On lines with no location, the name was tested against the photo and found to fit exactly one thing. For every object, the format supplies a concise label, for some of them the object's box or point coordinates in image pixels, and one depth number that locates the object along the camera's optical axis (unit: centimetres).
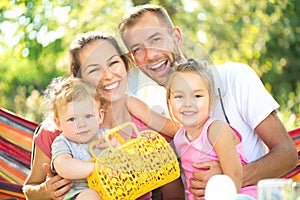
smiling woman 274
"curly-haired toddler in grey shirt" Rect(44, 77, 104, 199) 263
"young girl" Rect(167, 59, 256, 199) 261
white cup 180
